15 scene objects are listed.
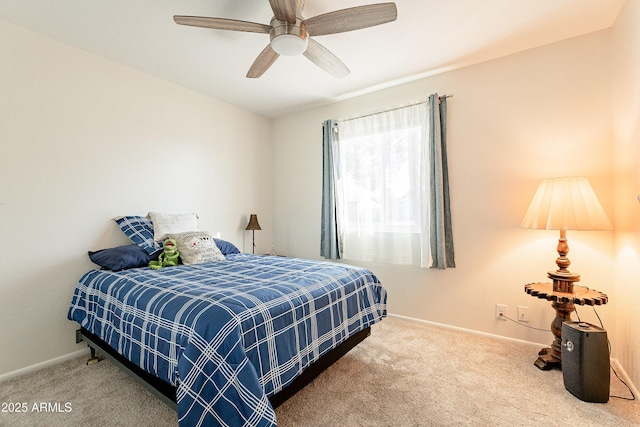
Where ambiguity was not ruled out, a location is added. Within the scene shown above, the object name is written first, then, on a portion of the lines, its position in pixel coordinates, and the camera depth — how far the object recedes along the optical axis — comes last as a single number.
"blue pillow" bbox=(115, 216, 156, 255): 2.54
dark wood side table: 1.91
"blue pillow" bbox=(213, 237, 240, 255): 2.98
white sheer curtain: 2.96
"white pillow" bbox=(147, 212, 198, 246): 2.66
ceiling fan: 1.57
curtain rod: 2.83
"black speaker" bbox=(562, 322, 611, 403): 1.66
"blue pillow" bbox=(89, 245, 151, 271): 2.24
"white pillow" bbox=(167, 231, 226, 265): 2.54
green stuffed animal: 2.38
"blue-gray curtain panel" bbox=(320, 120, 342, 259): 3.50
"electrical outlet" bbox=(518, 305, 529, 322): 2.45
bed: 1.21
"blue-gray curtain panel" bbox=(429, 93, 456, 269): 2.79
